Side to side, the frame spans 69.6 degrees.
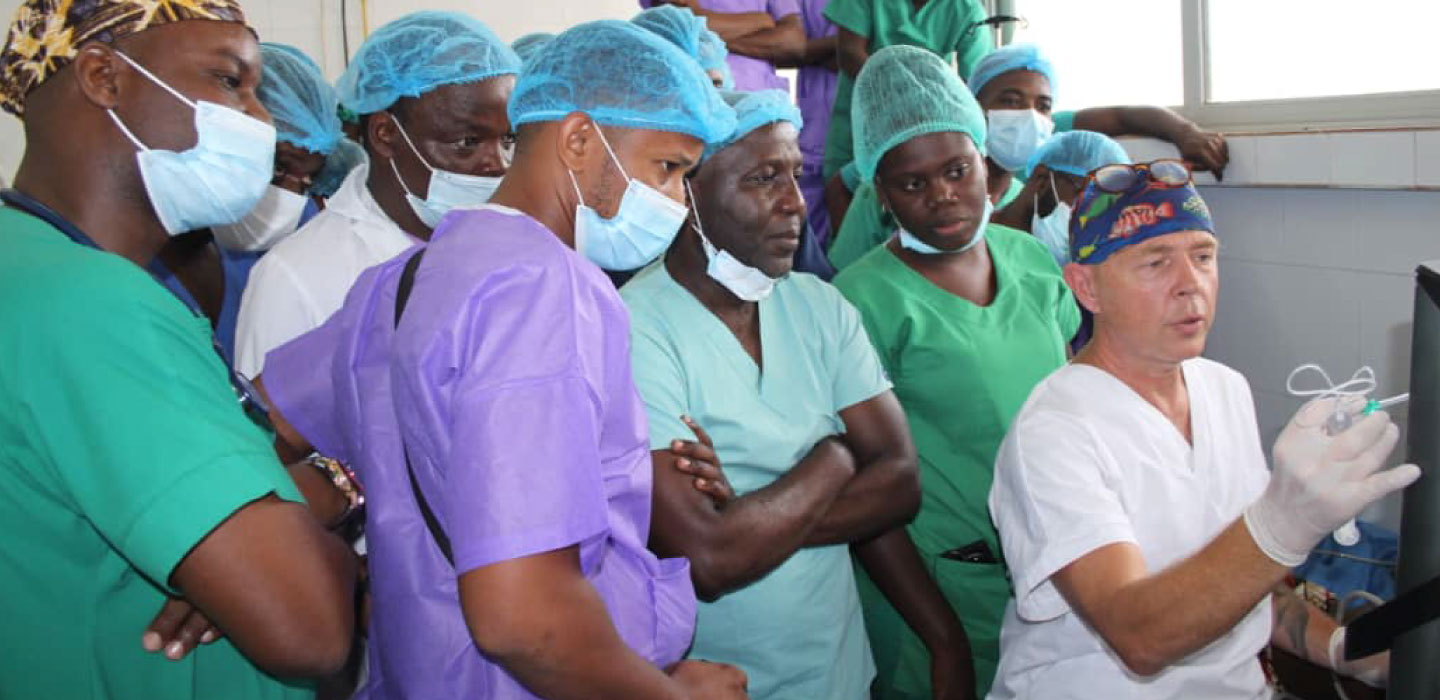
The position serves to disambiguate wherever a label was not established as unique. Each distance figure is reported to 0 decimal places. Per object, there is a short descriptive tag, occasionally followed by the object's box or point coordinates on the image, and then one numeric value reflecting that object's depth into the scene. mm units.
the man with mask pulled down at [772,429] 1699
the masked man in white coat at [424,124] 2162
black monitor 992
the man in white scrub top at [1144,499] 1275
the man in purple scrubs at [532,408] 1045
